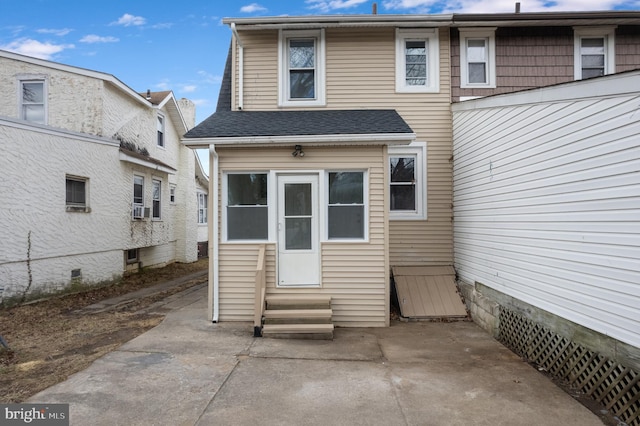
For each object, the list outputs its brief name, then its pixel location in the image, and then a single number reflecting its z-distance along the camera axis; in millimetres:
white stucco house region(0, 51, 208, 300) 8195
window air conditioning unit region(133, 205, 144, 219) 12142
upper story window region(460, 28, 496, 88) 8164
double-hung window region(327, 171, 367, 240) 6551
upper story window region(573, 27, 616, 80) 8070
